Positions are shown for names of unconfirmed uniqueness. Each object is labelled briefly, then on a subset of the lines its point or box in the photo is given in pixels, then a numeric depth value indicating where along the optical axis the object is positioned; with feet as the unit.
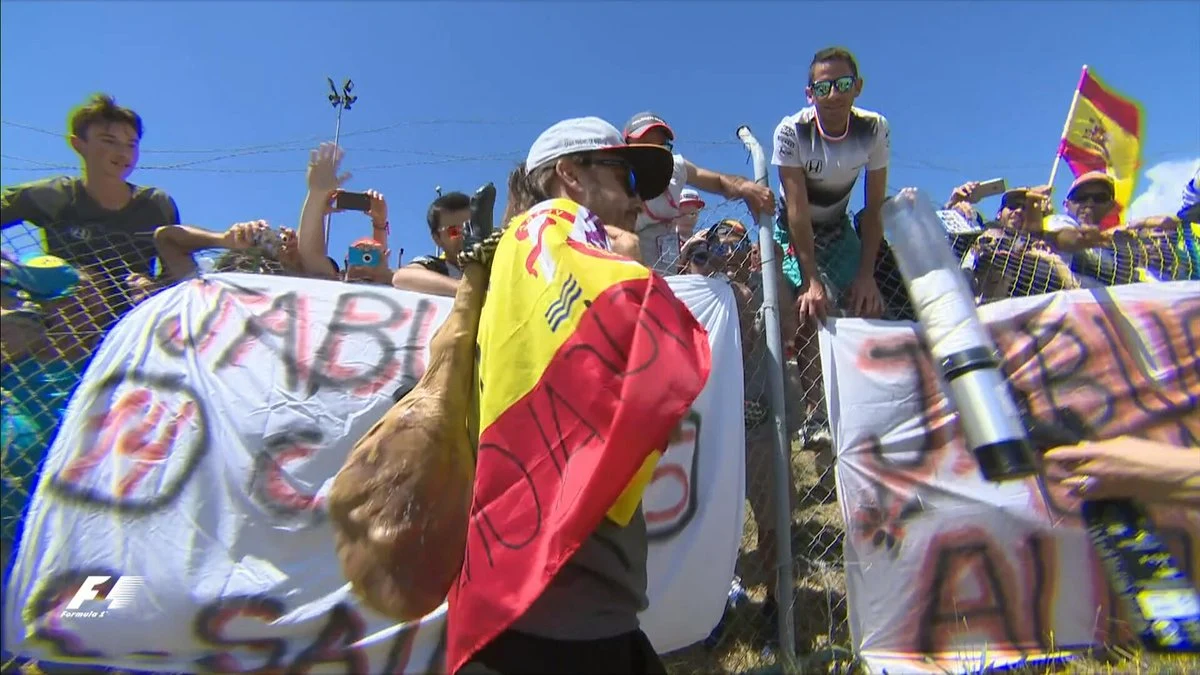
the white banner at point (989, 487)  9.11
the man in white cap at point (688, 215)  14.09
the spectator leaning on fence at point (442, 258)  10.46
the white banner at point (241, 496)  7.84
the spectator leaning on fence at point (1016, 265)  11.85
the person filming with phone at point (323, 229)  12.16
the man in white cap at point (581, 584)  3.67
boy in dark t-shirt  10.39
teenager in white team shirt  12.09
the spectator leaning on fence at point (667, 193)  11.89
